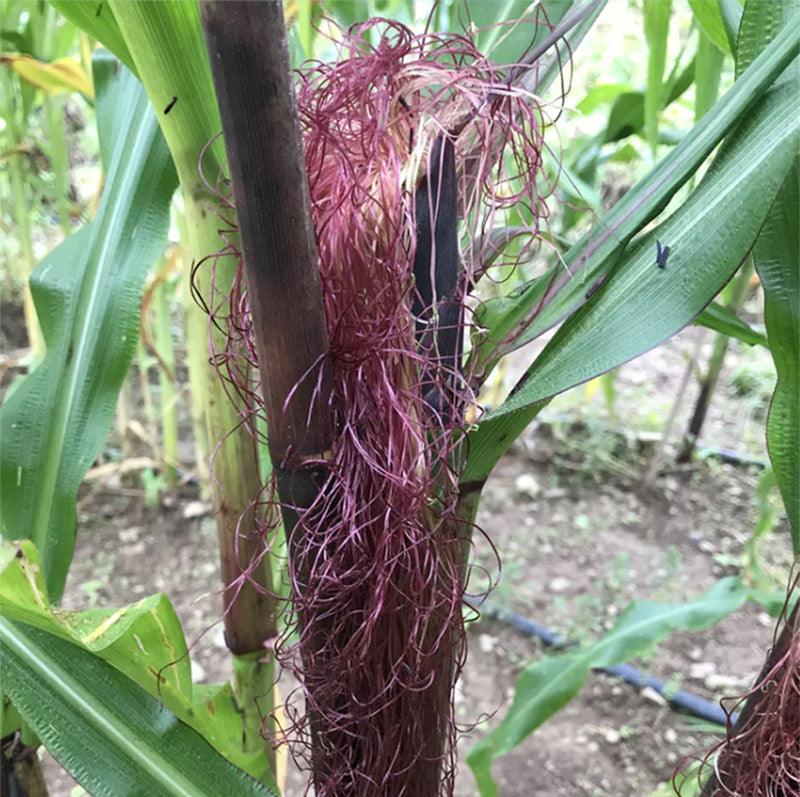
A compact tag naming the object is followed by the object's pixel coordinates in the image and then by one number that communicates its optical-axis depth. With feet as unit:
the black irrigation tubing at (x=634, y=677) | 3.10
